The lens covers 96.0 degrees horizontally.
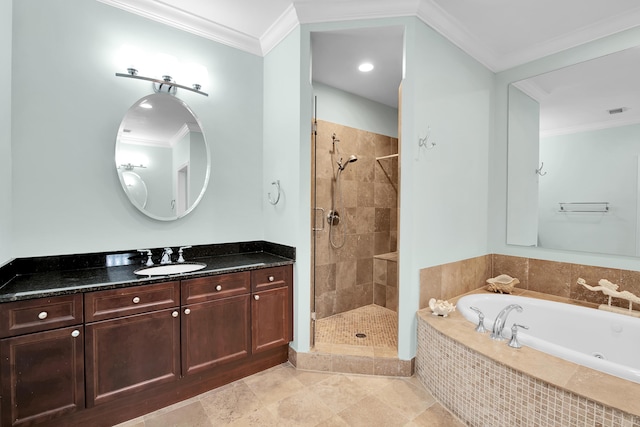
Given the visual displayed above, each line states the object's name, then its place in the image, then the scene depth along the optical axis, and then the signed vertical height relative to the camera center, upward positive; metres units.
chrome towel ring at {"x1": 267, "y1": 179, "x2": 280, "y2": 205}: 2.50 +0.14
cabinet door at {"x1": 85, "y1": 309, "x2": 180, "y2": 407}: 1.60 -0.86
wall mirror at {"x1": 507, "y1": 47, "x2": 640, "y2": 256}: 2.25 +0.44
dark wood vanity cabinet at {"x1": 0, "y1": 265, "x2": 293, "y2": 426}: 1.44 -0.82
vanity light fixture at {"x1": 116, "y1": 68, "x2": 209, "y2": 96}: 2.06 +0.95
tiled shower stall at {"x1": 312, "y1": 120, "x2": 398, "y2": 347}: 3.14 -0.17
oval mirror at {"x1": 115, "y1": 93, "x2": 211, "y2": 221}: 2.10 +0.40
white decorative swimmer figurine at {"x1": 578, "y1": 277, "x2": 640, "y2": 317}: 2.06 -0.63
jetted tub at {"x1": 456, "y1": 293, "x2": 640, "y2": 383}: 1.68 -0.85
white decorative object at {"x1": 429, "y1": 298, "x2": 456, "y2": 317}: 2.14 -0.75
